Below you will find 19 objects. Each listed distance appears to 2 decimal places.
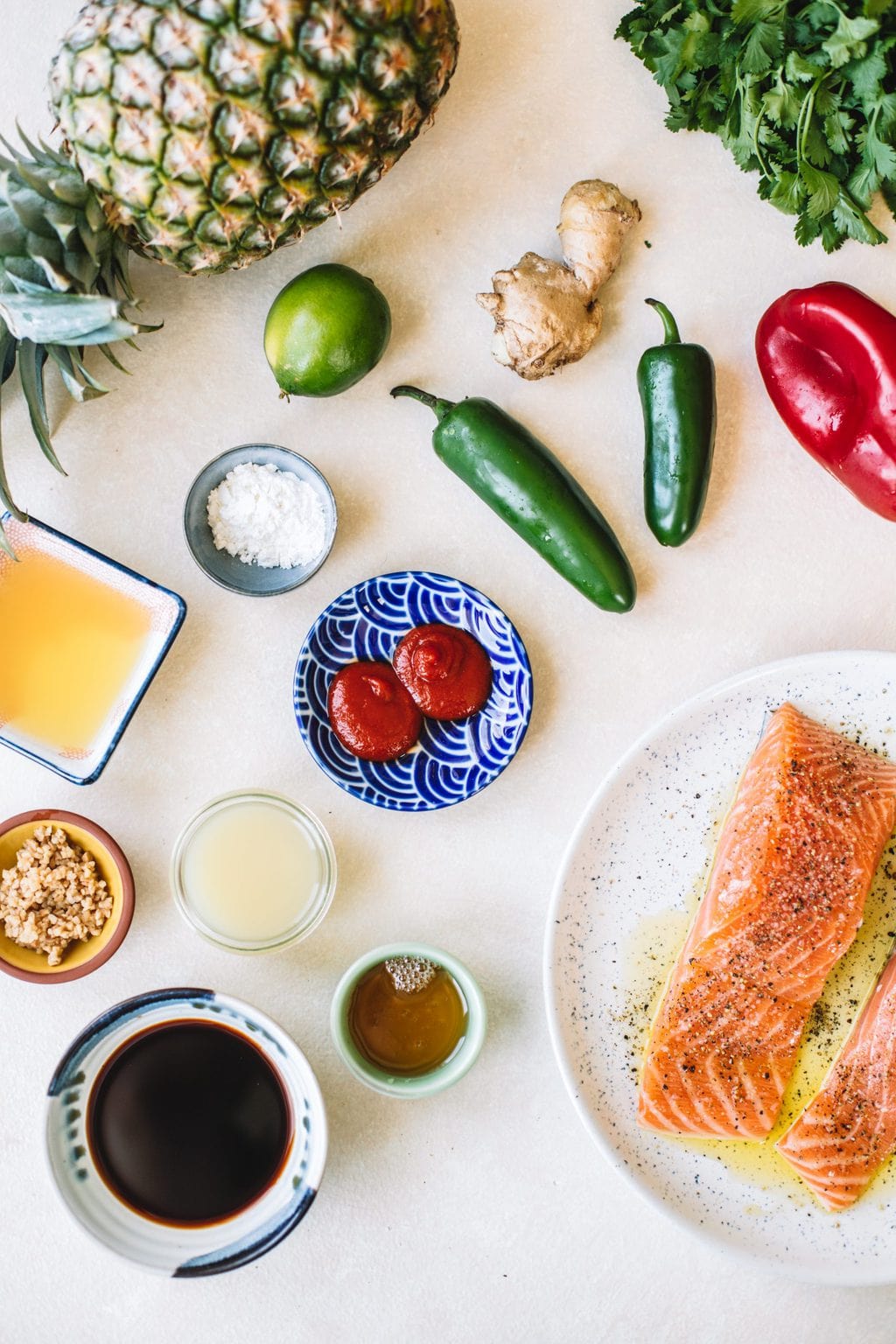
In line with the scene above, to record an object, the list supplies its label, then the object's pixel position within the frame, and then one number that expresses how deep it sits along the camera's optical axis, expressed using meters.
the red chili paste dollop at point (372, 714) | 0.77
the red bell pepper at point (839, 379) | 0.76
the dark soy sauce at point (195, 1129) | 0.76
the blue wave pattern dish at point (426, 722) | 0.78
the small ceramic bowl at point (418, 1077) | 0.76
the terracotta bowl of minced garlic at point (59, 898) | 0.76
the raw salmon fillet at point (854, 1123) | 0.77
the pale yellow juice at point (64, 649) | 0.76
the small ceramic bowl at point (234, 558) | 0.77
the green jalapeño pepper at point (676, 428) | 0.76
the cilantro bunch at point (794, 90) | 0.72
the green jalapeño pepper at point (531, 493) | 0.77
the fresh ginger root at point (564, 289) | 0.76
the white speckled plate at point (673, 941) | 0.78
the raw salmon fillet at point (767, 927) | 0.76
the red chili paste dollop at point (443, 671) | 0.77
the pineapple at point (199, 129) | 0.67
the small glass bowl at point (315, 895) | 0.77
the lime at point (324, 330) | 0.74
